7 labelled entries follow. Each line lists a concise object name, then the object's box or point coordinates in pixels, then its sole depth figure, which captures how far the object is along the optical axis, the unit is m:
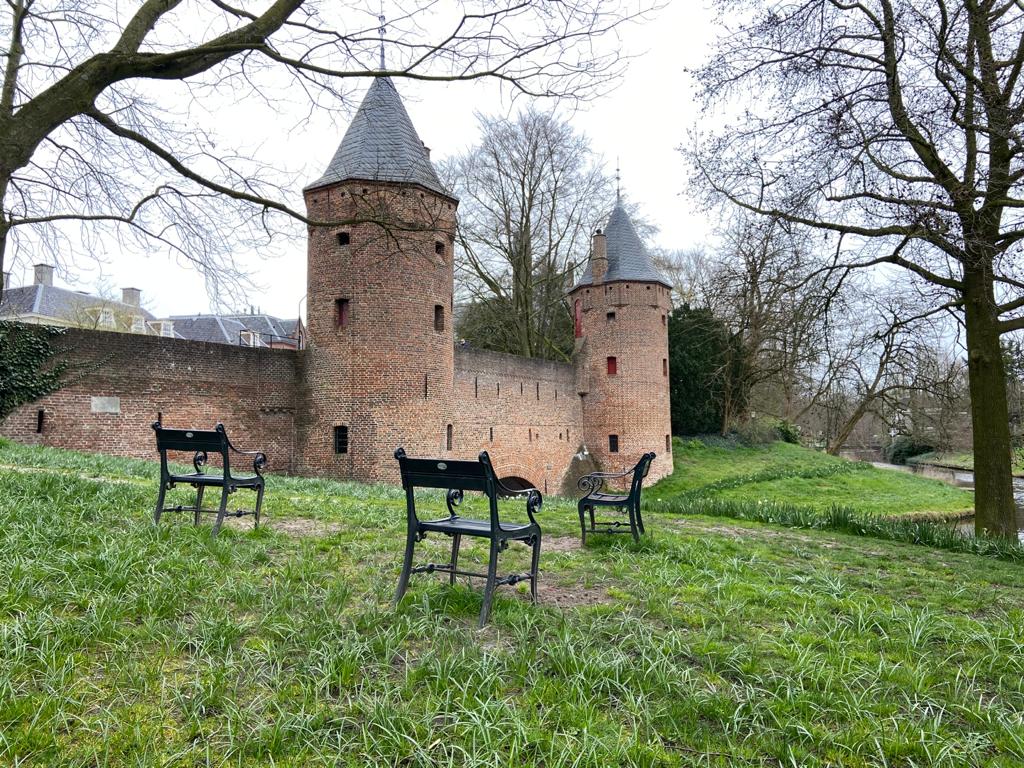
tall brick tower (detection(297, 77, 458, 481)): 15.60
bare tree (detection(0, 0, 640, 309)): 5.14
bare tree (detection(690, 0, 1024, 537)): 7.36
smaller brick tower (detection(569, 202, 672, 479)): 25.38
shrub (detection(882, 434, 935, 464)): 36.53
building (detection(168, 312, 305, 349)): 35.06
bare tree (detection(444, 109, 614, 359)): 27.75
